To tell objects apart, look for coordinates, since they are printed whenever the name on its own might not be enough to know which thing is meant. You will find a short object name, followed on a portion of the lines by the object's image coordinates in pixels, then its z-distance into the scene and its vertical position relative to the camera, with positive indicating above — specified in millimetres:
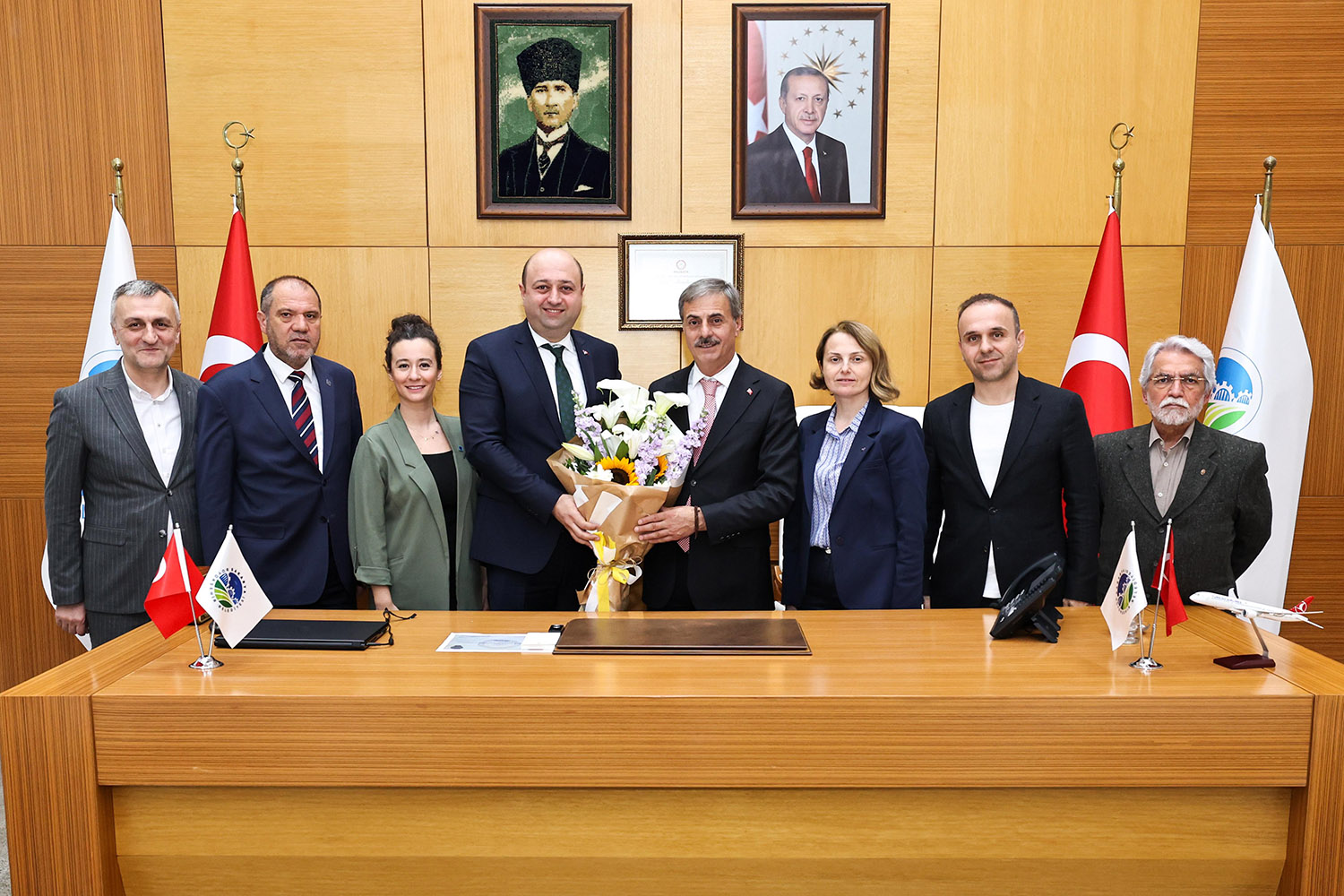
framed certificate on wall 3969 +320
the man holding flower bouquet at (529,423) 2631 -278
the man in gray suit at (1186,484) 2377 -410
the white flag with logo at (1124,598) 1628 -499
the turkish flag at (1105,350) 3639 -51
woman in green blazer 2600 -523
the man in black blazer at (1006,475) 2457 -398
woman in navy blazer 2510 -494
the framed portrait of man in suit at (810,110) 3859 +1023
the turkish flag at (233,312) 3646 +83
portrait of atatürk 3844 +1010
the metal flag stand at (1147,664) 1625 -621
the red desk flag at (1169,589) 1691 -500
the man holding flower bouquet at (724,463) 2557 -383
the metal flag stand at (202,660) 1632 -633
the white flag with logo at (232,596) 1631 -512
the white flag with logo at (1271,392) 3539 -218
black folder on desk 1751 -640
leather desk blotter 1720 -634
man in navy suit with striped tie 2551 -390
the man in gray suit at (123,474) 2514 -424
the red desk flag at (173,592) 1657 -509
